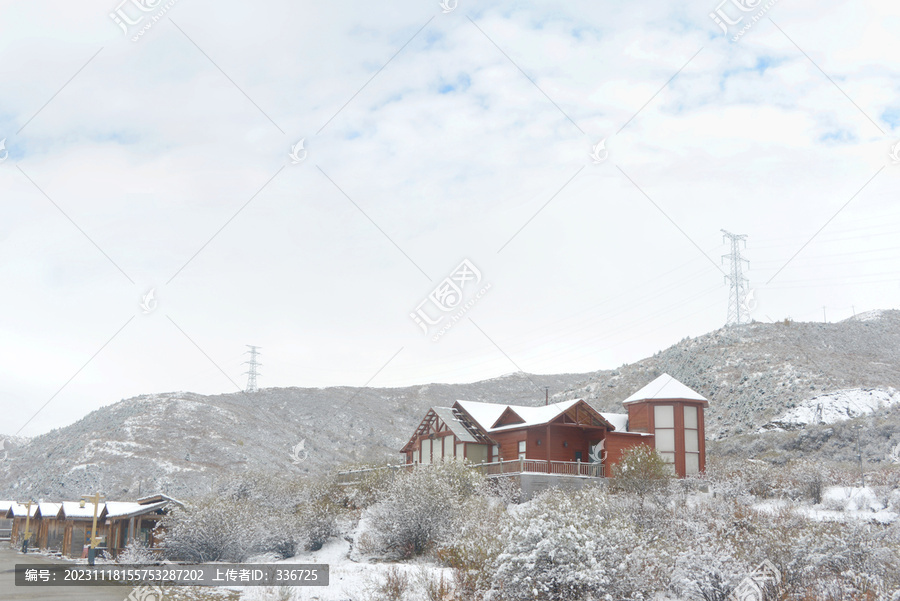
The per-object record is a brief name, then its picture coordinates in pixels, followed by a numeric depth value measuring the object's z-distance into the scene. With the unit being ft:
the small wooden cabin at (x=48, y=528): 132.46
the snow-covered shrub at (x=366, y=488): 115.75
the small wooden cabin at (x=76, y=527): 123.13
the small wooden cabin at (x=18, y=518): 143.54
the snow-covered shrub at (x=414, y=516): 88.84
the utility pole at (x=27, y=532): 132.06
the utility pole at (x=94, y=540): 104.53
